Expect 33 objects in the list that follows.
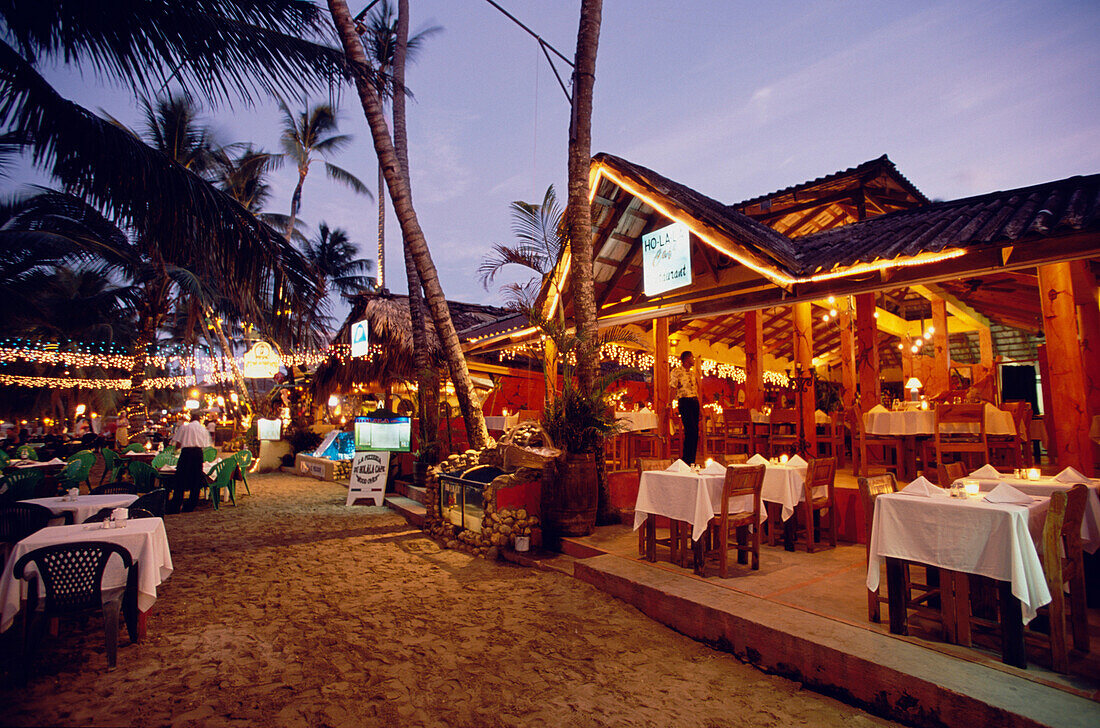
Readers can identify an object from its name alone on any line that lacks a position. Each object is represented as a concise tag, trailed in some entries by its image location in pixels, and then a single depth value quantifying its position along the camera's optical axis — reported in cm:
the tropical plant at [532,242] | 846
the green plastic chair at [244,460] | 1219
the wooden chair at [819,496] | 561
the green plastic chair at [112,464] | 1141
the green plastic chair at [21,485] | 644
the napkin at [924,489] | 371
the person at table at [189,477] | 1037
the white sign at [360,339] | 1583
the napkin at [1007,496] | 345
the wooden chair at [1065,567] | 305
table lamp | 898
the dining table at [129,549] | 376
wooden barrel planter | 657
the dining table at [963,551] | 307
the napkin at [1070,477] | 432
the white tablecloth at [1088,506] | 390
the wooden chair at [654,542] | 543
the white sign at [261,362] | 1534
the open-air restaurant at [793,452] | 351
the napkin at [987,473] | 464
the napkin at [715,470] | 534
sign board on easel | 1091
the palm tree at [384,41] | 1538
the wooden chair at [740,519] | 487
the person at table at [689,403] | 832
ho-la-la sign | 878
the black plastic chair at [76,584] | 359
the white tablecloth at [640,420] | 987
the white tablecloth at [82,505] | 527
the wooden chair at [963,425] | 661
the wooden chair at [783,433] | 883
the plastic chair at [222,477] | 1079
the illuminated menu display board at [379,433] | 1145
